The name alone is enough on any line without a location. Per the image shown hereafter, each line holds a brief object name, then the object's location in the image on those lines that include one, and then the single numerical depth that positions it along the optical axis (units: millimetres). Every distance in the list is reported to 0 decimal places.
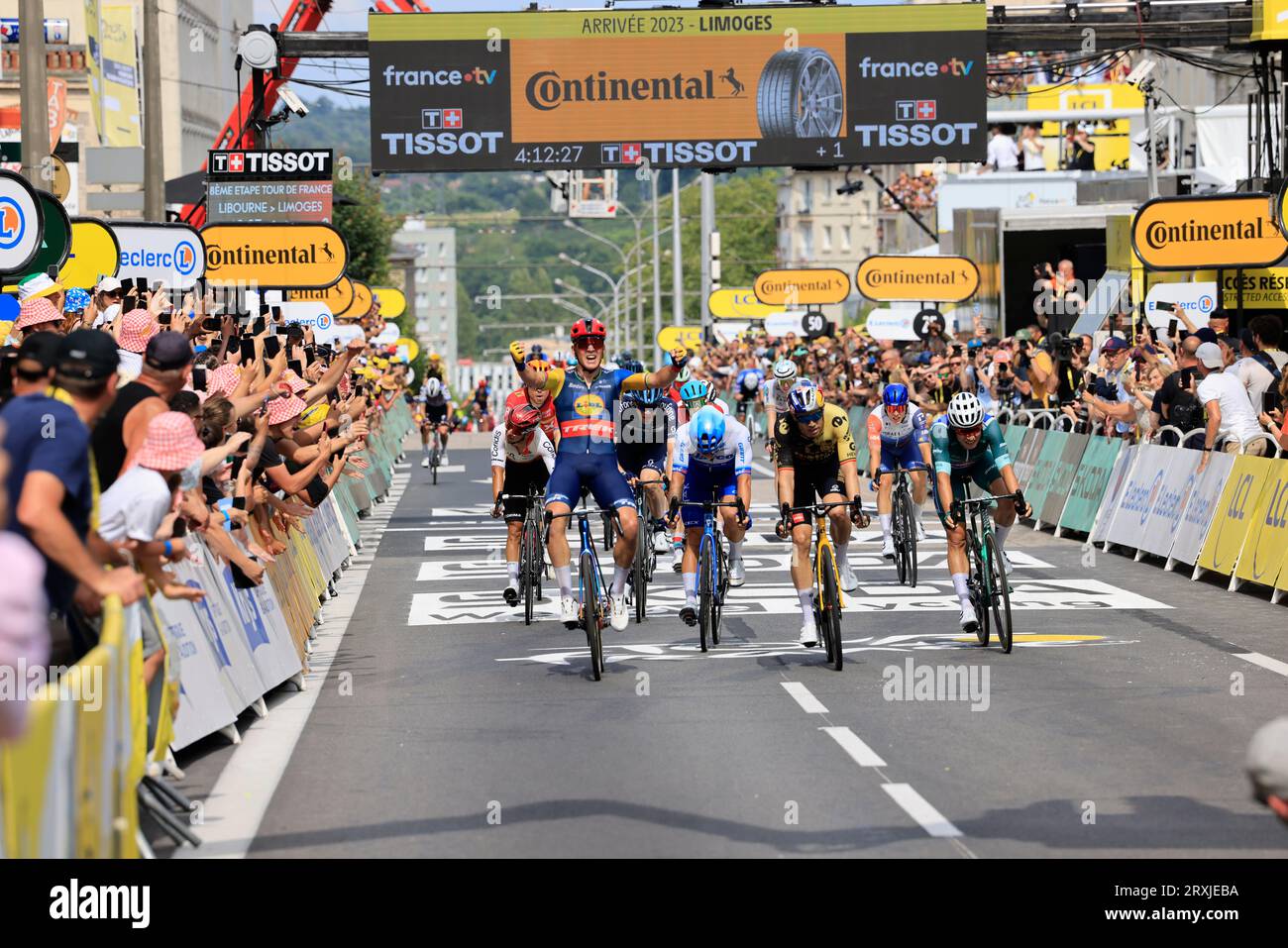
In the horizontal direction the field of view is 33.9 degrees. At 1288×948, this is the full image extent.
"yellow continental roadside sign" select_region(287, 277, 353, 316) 34688
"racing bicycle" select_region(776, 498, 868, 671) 13391
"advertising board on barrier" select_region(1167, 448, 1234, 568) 18984
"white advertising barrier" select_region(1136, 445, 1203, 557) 19875
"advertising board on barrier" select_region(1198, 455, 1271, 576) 17938
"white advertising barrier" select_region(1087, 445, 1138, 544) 22139
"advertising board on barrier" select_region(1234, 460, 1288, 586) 17125
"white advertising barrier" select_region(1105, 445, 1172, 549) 20969
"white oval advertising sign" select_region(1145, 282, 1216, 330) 25938
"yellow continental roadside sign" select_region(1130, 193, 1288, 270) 24391
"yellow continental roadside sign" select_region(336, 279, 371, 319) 38188
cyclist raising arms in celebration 13875
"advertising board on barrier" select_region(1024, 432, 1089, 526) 24422
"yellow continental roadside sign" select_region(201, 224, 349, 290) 26469
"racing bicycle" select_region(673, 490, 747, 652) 14328
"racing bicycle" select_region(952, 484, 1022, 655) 14156
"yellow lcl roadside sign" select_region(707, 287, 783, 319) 64875
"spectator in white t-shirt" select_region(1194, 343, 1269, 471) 19406
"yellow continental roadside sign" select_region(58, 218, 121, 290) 18719
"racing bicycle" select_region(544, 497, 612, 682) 13109
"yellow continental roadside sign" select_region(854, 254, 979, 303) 36312
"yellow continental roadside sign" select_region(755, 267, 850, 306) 47250
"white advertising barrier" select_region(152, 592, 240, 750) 10328
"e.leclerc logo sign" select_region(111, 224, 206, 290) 21172
